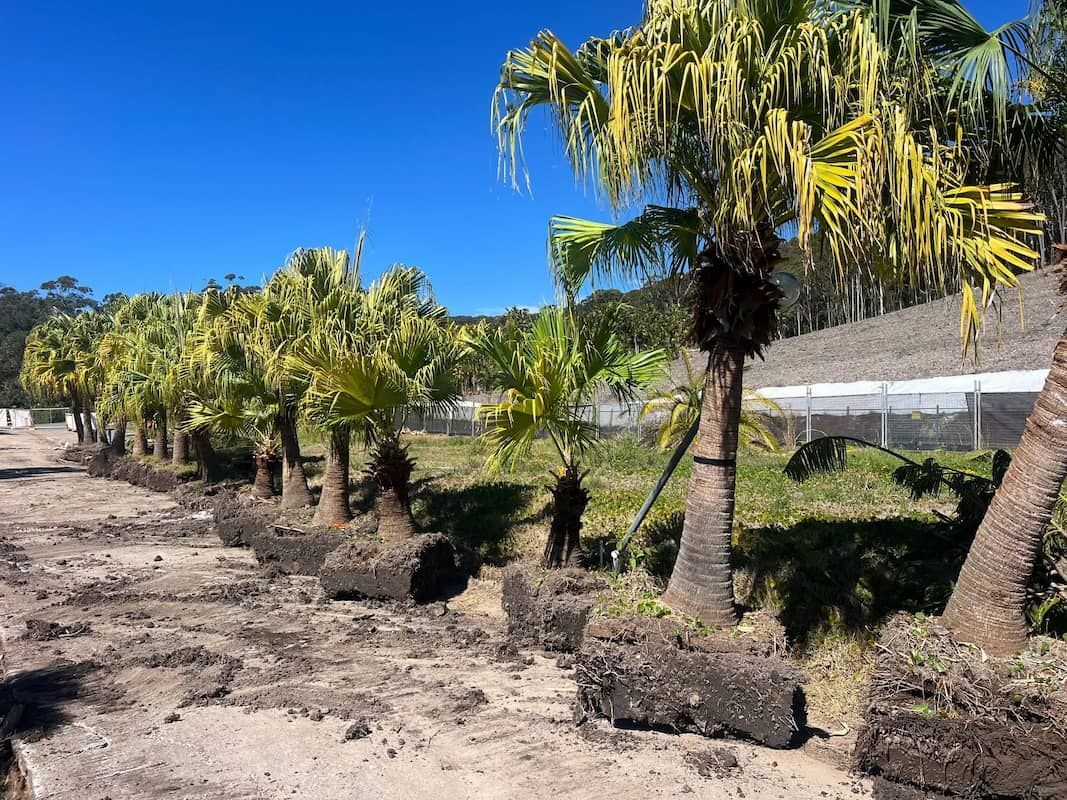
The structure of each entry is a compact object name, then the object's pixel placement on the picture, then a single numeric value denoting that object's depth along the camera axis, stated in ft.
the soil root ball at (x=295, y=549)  33.73
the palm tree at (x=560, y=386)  22.20
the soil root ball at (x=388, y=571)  28.58
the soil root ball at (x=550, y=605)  22.54
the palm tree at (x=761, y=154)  13.23
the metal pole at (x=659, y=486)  18.63
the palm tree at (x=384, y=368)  29.50
